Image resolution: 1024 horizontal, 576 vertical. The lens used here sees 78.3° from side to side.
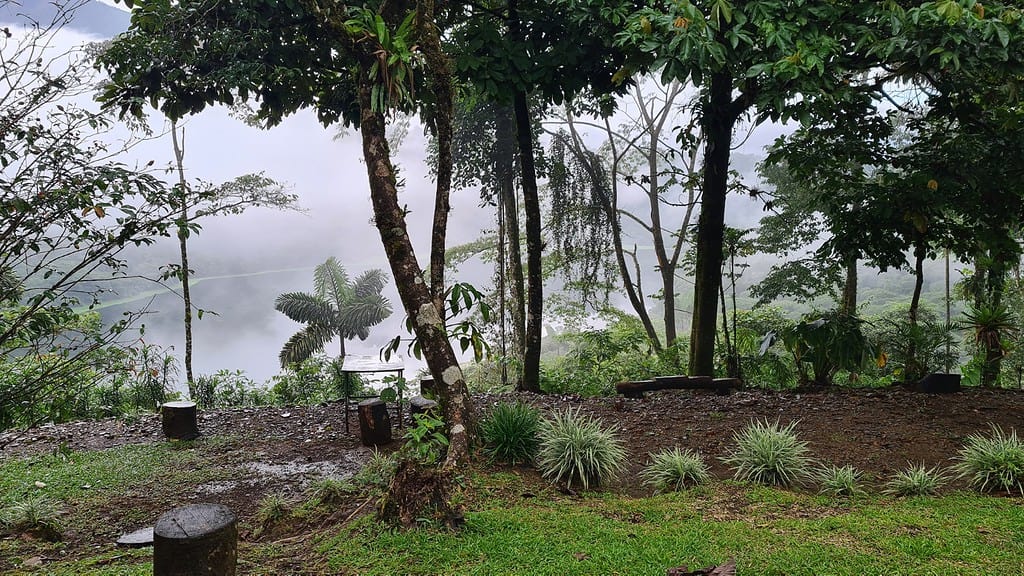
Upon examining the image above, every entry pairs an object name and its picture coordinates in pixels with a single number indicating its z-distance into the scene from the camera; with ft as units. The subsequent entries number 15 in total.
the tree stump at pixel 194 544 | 7.77
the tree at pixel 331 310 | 38.47
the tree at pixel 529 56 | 17.81
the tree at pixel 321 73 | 12.25
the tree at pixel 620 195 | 31.71
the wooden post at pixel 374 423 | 16.85
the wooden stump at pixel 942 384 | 19.06
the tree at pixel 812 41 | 11.75
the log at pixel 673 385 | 20.68
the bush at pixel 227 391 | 26.73
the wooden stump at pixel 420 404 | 16.27
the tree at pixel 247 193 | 29.71
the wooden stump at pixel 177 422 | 18.65
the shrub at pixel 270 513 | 11.18
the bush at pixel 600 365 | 25.50
